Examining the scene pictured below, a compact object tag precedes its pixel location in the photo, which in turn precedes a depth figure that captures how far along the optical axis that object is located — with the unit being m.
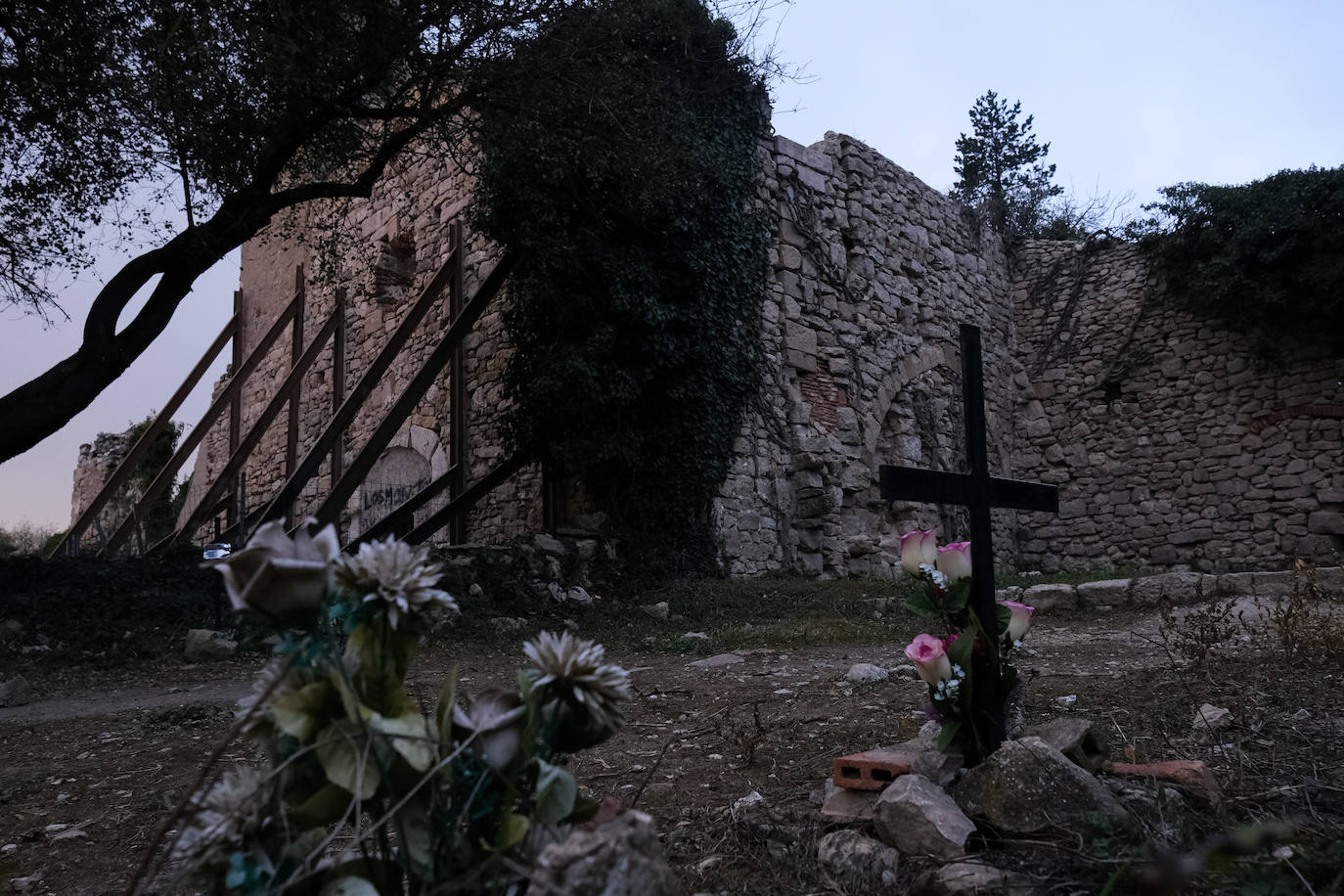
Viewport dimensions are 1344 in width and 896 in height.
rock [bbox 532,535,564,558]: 8.18
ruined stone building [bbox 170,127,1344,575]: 9.73
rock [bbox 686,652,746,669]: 5.51
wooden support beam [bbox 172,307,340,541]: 10.27
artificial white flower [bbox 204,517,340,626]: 1.05
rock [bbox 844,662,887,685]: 4.50
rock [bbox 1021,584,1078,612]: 7.59
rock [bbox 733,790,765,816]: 2.40
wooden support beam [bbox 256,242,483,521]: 8.48
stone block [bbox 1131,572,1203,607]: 7.38
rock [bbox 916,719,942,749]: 2.64
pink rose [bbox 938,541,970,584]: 2.64
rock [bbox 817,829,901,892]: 1.91
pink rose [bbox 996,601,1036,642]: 2.62
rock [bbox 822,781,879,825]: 2.21
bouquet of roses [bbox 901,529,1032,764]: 2.40
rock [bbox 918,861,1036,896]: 1.72
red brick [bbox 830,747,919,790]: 2.25
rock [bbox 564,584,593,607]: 7.89
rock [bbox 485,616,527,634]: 7.00
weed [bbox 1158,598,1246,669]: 3.83
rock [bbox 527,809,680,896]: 0.98
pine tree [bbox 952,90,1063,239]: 18.41
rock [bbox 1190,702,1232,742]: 2.78
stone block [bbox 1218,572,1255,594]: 7.25
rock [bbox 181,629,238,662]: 6.32
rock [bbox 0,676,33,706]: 5.17
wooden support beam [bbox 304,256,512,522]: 8.40
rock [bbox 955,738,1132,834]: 1.90
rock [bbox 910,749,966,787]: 2.27
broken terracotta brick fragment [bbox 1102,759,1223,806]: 2.07
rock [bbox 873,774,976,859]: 1.92
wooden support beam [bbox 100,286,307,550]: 10.65
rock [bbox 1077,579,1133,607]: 7.52
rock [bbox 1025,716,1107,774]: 2.27
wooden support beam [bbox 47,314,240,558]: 10.98
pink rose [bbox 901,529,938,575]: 2.68
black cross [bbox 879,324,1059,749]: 2.48
